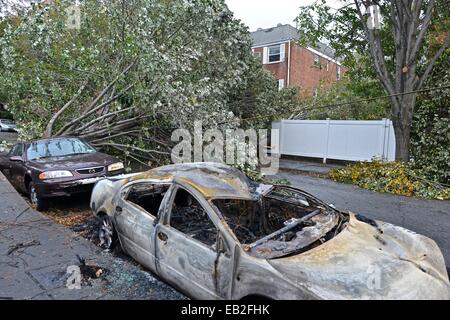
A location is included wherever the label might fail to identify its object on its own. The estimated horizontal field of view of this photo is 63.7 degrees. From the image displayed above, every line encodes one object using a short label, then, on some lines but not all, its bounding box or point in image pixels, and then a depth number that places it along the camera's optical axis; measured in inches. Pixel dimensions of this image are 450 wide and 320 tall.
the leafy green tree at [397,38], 410.0
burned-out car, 110.5
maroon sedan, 281.0
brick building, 1085.8
